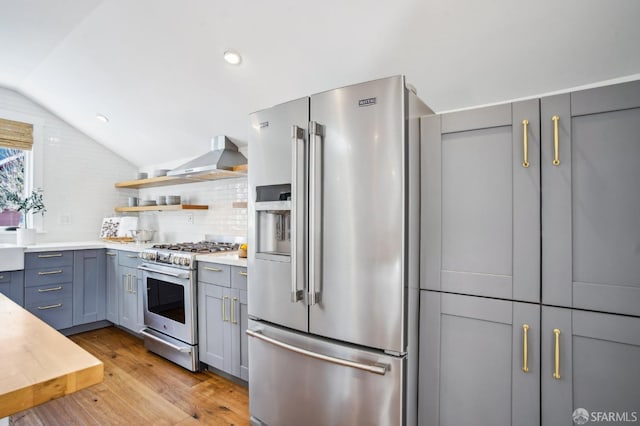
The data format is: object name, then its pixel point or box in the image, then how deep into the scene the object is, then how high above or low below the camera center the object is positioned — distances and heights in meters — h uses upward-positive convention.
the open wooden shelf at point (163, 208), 3.71 +0.08
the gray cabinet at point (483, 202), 1.40 +0.06
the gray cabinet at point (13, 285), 3.23 -0.69
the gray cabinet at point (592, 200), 1.24 +0.06
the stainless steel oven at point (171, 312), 2.78 -0.86
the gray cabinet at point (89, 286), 3.71 -0.81
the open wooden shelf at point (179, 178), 3.16 +0.41
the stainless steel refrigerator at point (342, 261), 1.52 -0.23
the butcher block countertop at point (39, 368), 0.73 -0.37
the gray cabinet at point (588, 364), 1.22 -0.57
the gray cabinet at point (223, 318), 2.47 -0.79
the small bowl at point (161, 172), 4.04 +0.51
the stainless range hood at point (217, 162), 3.14 +0.51
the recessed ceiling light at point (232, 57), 2.45 +1.17
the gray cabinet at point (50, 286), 3.42 -0.75
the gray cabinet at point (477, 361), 1.39 -0.65
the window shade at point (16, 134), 3.82 +0.93
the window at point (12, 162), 3.82 +0.63
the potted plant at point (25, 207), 3.64 +0.09
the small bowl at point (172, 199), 4.05 +0.19
